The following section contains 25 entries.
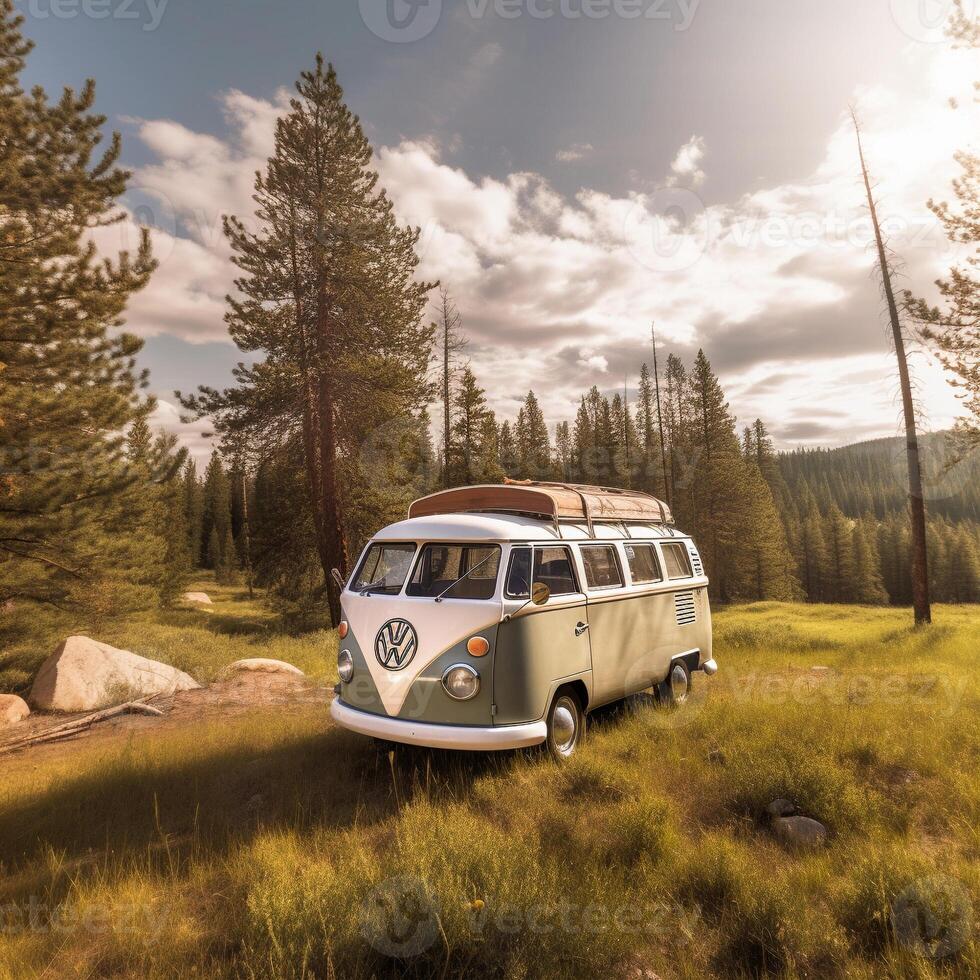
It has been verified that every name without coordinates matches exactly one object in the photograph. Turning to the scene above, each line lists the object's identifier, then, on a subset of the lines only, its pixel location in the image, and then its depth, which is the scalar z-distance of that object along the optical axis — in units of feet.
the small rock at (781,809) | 15.64
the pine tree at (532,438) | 150.93
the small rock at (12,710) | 30.38
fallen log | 26.13
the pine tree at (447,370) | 105.50
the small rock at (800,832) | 14.32
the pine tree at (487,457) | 92.32
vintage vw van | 16.74
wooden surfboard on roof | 21.15
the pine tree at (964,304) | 45.96
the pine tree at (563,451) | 157.73
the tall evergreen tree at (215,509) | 215.31
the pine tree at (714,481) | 124.77
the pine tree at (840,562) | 185.47
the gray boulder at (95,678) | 33.09
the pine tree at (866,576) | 178.09
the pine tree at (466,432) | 94.02
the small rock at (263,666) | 39.32
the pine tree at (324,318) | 52.21
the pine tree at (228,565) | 184.96
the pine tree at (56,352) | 32.01
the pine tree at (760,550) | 125.70
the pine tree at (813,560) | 191.72
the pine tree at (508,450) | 141.19
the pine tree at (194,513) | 199.11
